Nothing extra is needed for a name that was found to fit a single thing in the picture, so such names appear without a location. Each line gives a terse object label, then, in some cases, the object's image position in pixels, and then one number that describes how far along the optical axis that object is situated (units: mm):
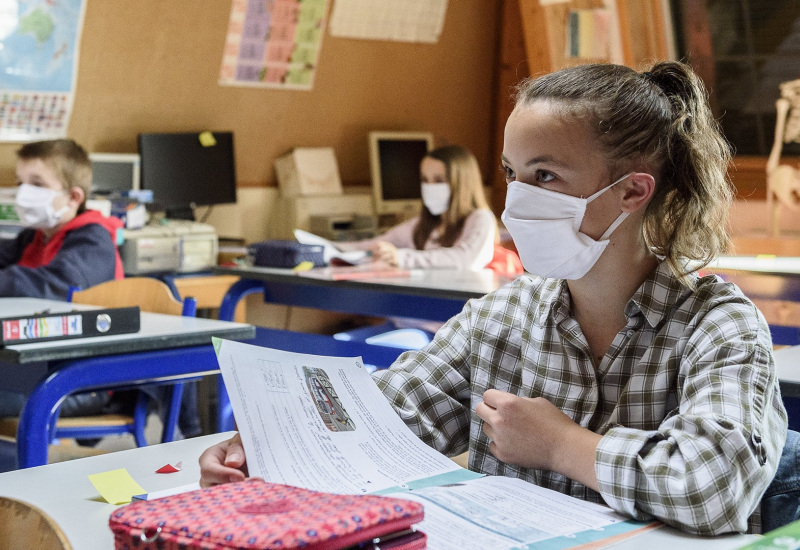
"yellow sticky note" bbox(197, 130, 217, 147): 4742
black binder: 1962
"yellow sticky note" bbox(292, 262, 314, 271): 3652
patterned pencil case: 677
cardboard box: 5133
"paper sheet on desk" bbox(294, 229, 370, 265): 3762
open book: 858
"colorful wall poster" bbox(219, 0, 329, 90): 4820
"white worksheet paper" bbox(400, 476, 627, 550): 825
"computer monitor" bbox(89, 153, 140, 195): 4352
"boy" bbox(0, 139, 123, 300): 3018
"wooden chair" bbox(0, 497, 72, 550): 887
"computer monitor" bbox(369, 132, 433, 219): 5477
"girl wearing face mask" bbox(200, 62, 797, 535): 926
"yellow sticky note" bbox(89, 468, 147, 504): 977
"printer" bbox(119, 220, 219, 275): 4168
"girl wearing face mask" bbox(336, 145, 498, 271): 3971
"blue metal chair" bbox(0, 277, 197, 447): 2412
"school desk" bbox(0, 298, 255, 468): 1928
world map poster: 4070
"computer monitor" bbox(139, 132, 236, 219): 4582
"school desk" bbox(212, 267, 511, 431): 3125
